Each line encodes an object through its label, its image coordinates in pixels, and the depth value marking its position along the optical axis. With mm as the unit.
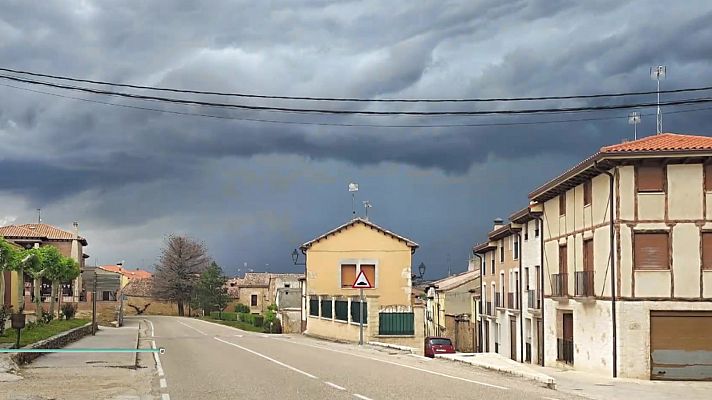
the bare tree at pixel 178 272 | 118250
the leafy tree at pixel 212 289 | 110125
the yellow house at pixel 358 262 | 61469
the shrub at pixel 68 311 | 61312
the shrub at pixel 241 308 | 108275
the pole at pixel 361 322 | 40469
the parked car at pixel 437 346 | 41000
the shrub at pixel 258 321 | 77250
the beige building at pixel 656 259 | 24766
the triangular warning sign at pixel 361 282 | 37812
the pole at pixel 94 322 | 52125
